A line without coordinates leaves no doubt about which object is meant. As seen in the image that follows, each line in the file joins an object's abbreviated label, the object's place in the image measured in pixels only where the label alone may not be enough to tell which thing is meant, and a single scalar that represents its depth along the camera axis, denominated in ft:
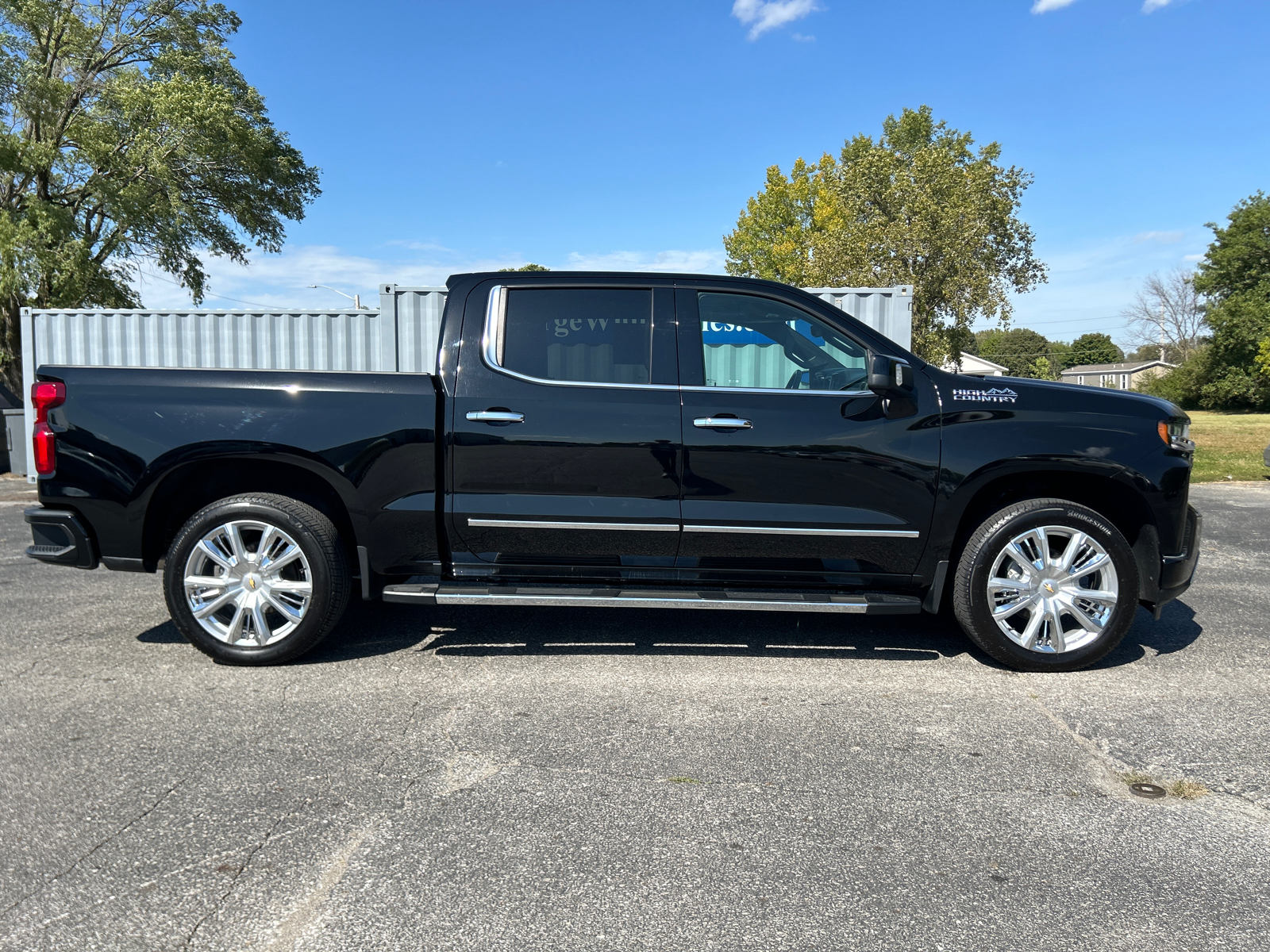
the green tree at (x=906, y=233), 104.53
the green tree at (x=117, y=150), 67.56
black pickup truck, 13.62
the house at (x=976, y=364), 309.30
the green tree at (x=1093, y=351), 374.22
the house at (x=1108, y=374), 302.66
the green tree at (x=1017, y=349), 380.78
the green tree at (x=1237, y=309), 143.43
